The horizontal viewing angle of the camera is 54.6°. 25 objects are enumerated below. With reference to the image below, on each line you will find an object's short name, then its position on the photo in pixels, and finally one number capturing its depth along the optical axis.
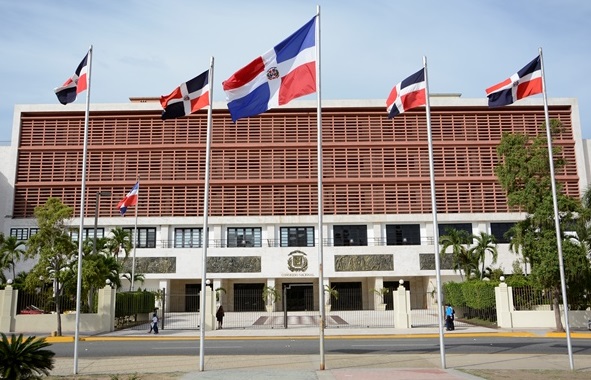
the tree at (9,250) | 45.87
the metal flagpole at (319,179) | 15.31
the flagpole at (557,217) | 15.97
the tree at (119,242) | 48.34
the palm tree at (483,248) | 47.16
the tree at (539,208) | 29.61
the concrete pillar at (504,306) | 32.66
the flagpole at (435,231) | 15.98
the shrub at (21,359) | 11.30
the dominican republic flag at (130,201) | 37.03
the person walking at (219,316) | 34.84
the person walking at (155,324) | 31.64
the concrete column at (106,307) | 32.84
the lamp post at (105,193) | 55.09
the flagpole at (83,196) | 16.75
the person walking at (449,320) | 31.39
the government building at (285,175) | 54.56
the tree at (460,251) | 47.03
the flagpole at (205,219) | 15.80
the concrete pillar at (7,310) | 32.25
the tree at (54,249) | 29.44
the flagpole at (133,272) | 46.18
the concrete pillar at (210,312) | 34.19
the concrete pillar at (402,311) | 33.87
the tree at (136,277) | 49.47
